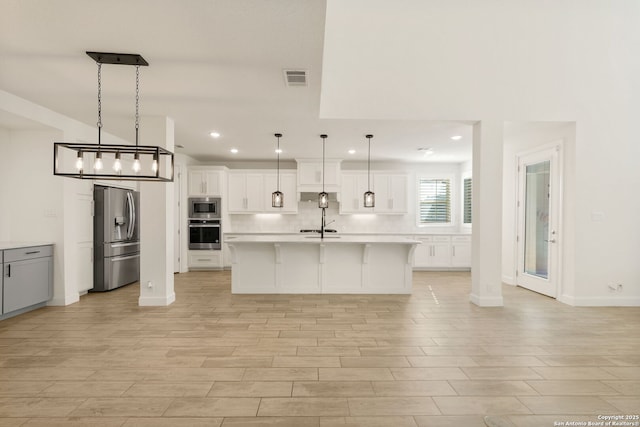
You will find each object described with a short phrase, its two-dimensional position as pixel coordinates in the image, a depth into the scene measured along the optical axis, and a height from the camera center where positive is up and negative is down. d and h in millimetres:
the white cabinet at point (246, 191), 8164 +492
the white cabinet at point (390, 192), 8203 +491
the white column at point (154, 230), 4695 -252
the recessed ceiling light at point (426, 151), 7051 +1299
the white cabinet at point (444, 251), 7977 -875
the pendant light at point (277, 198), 5895 +242
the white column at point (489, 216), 4773 -34
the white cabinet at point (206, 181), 7875 +696
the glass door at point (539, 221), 5269 -121
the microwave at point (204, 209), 7805 +59
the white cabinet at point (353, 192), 8172 +488
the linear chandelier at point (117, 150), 2789 +501
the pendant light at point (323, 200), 5715 +207
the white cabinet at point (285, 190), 8141 +520
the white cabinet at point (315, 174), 8000 +878
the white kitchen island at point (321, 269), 5613 -915
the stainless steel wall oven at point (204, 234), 7816 -504
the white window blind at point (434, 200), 8750 +331
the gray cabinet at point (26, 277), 4070 -833
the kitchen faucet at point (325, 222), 8408 -231
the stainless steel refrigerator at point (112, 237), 5602 -436
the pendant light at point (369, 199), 5797 +230
